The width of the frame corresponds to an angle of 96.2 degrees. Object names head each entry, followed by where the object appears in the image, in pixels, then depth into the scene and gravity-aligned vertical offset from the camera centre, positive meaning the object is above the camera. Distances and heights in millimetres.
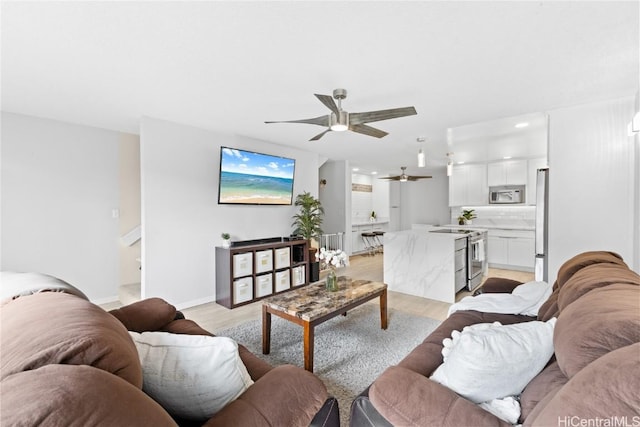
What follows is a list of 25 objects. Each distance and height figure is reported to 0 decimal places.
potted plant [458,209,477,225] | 6809 -150
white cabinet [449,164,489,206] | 6348 +551
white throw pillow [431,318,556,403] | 1048 -567
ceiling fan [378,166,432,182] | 6139 +683
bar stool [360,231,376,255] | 7945 -915
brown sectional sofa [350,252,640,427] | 668 -453
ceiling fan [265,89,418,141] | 2256 +768
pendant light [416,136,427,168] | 3666 +648
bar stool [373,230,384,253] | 8340 -935
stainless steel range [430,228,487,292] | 4203 -746
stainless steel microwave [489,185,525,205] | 5832 +325
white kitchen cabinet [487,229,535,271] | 5629 -796
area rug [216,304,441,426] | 2100 -1235
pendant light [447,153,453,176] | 4520 +653
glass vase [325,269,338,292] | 2799 -724
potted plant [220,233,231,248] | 3955 -429
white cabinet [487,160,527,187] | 5801 +776
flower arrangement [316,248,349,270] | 2809 -475
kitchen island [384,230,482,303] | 3867 -772
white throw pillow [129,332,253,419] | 975 -574
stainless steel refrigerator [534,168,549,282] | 2986 -158
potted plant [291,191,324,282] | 4883 -242
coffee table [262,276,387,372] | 2145 -796
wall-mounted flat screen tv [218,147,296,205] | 3945 +461
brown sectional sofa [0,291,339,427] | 530 -358
